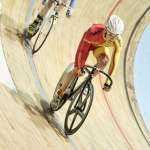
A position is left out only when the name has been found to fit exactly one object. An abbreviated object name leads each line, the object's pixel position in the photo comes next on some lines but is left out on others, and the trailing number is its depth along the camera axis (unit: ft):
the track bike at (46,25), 38.77
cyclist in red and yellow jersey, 29.33
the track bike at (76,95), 29.33
